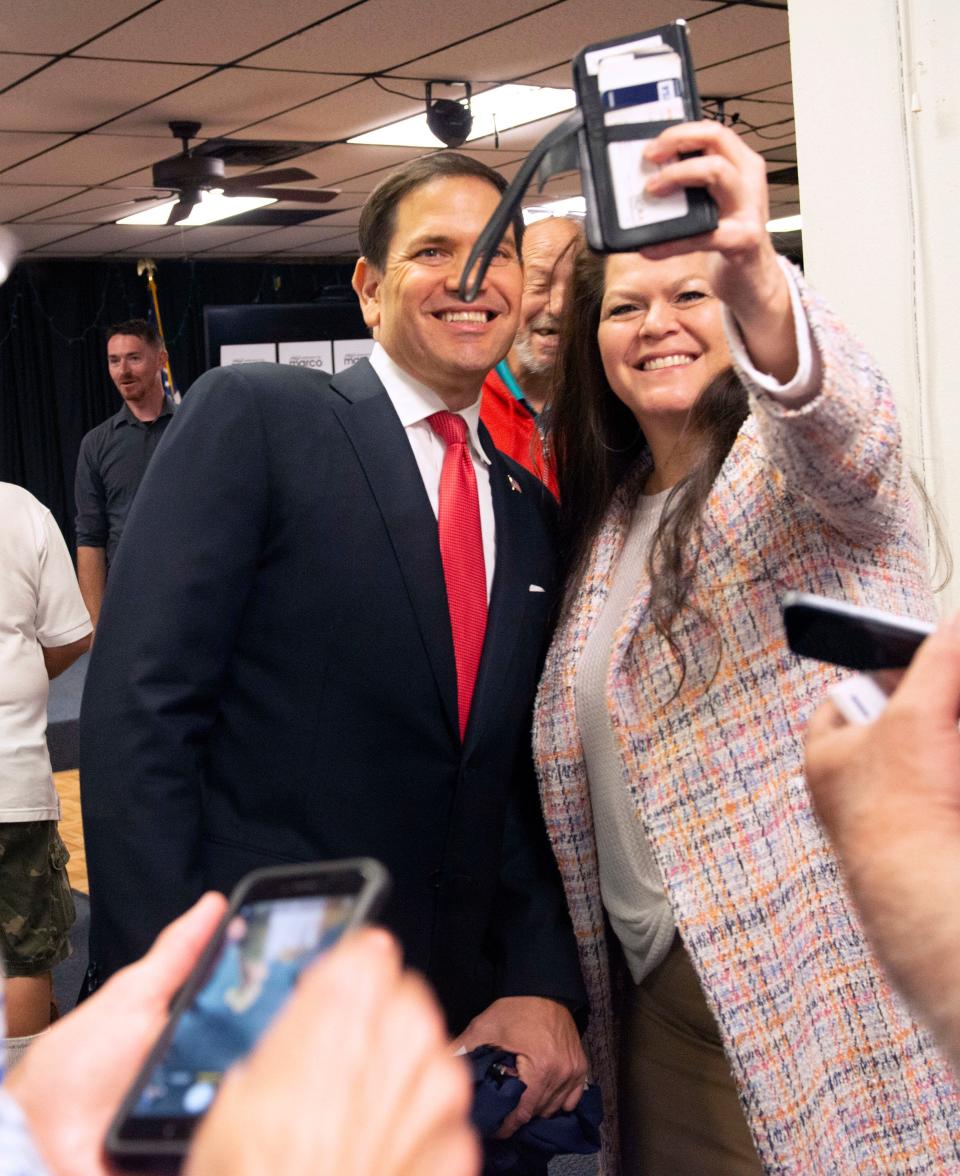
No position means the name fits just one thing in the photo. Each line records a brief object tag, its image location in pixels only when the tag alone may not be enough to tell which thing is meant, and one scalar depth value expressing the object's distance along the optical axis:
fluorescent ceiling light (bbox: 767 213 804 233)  10.94
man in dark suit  1.55
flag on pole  11.33
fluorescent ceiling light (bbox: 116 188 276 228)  8.81
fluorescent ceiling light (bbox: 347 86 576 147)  6.53
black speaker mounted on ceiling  6.24
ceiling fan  6.37
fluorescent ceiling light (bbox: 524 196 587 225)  9.38
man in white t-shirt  3.04
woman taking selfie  1.24
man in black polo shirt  5.83
